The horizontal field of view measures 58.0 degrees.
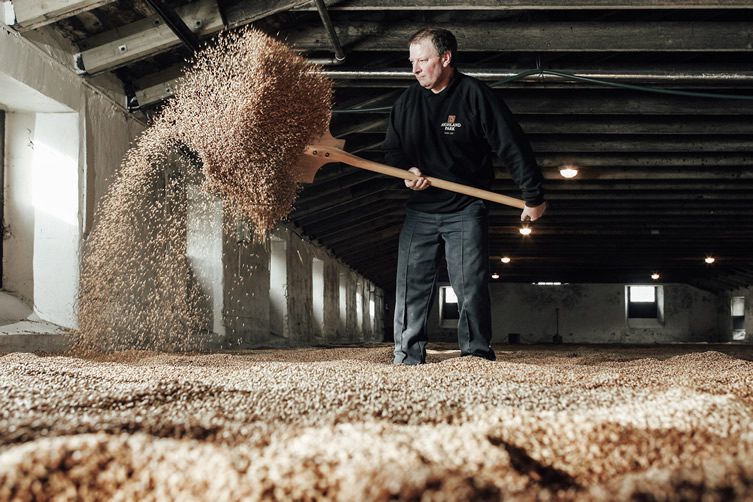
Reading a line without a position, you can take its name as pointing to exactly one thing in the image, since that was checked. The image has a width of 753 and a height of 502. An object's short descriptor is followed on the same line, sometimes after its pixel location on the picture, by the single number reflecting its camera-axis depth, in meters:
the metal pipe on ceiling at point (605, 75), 4.40
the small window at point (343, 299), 12.95
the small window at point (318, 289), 10.65
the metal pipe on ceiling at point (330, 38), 3.62
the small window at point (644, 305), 19.98
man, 2.78
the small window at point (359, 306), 14.86
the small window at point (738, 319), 20.50
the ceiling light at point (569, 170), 6.86
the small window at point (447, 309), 20.38
